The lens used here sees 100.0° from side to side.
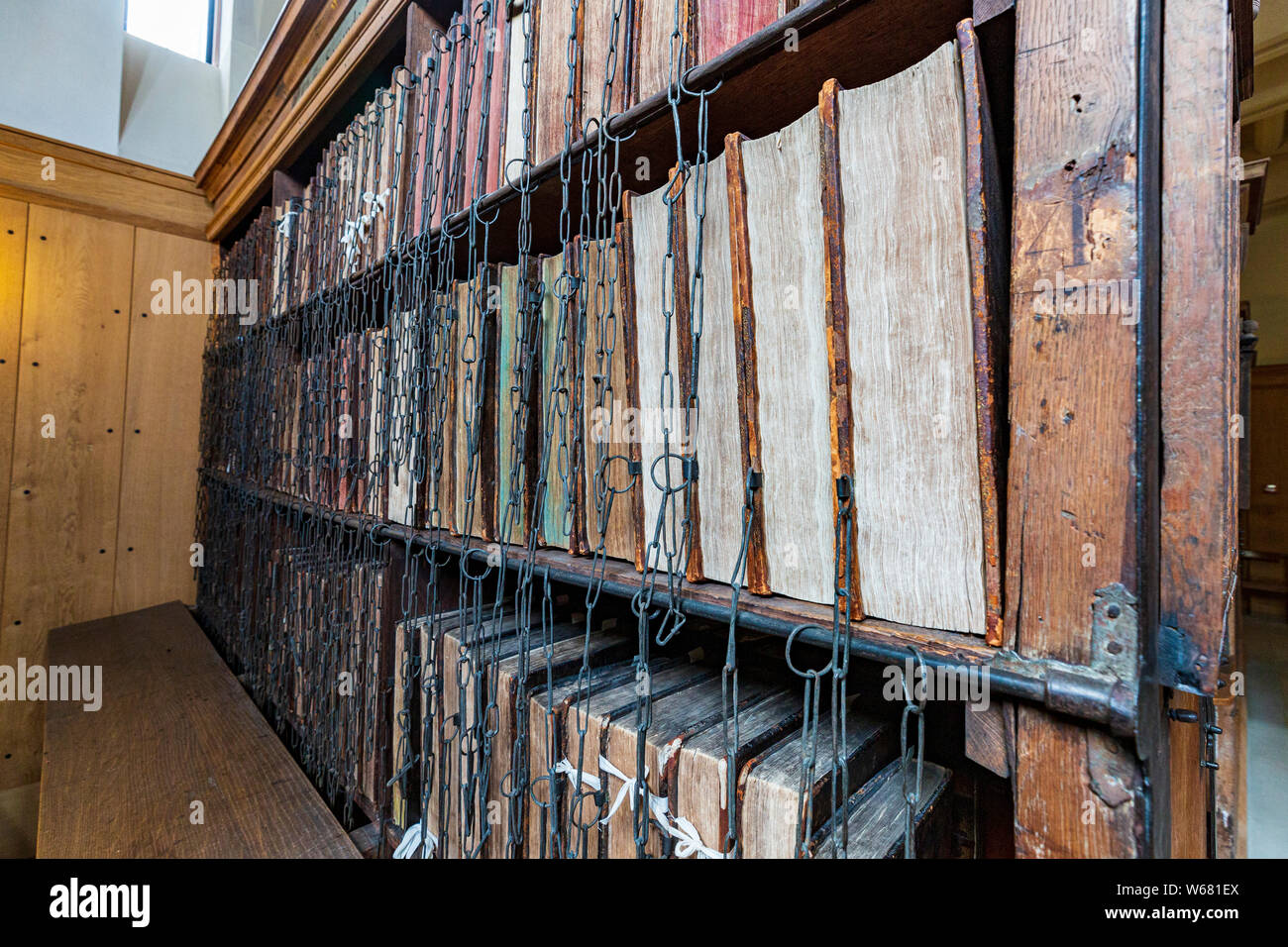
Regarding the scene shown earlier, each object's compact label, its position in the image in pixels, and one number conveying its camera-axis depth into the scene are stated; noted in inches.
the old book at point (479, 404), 28.2
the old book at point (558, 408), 24.2
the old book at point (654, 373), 20.3
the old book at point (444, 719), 29.2
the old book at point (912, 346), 14.2
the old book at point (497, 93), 29.1
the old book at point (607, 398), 22.5
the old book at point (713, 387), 19.0
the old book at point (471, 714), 26.5
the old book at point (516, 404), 26.4
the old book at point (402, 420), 34.7
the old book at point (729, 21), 18.8
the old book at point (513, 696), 24.9
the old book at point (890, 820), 15.8
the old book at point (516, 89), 27.1
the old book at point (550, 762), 22.5
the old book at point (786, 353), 16.8
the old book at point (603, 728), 20.9
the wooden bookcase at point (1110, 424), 12.3
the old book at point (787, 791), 15.9
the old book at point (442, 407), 31.4
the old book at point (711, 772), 17.6
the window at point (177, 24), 84.0
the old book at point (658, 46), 20.1
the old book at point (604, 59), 22.3
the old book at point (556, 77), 24.3
